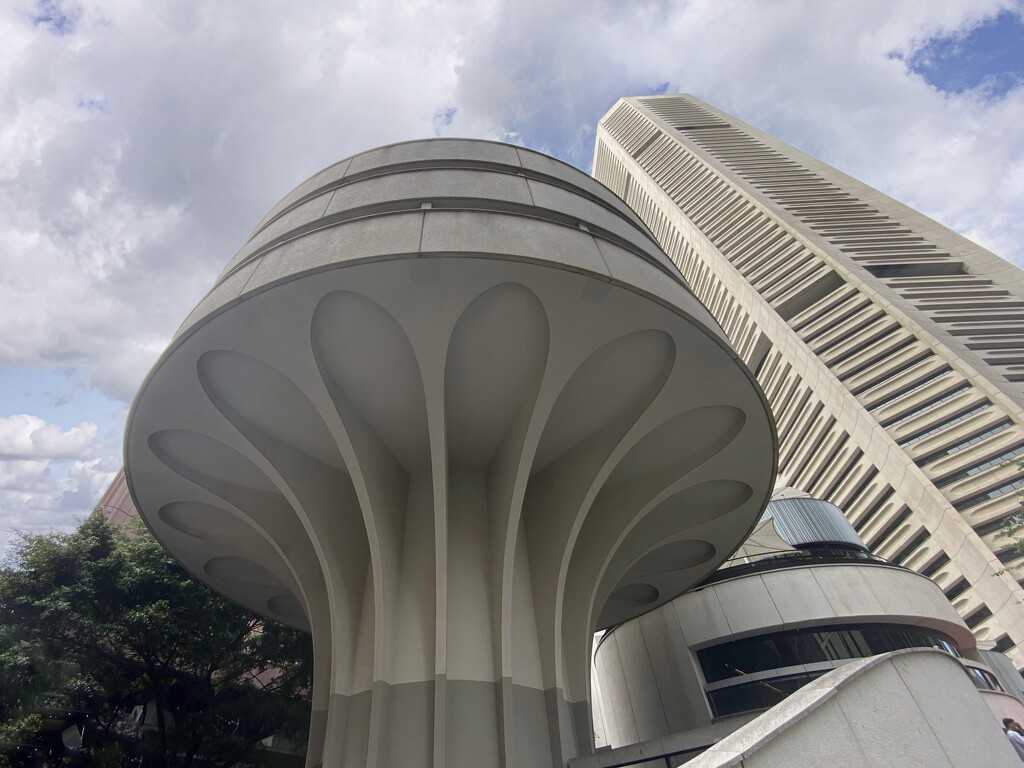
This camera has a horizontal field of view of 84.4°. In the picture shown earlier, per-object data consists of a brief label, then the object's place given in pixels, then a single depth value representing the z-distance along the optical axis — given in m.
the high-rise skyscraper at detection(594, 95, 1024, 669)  28.44
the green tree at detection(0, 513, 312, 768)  13.59
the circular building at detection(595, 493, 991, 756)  15.62
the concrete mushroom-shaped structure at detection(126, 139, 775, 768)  7.86
